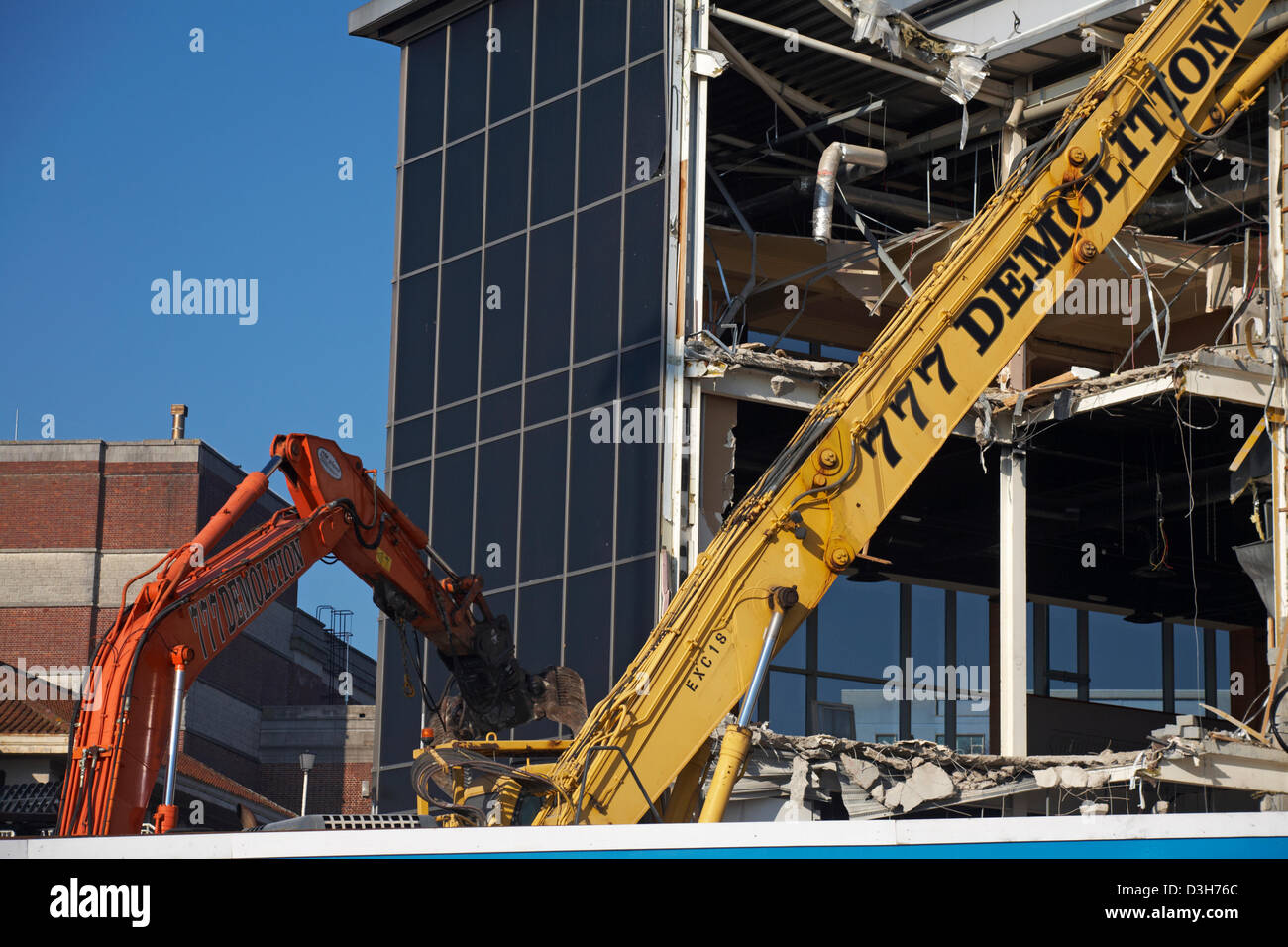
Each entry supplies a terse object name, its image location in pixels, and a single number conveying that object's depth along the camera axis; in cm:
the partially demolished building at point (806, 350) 2234
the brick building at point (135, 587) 5572
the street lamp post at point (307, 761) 5066
